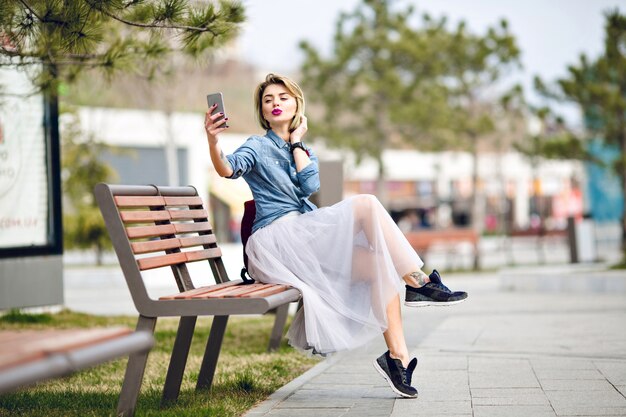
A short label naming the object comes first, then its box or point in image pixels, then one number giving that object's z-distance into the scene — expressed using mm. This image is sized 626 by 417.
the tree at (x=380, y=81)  31812
